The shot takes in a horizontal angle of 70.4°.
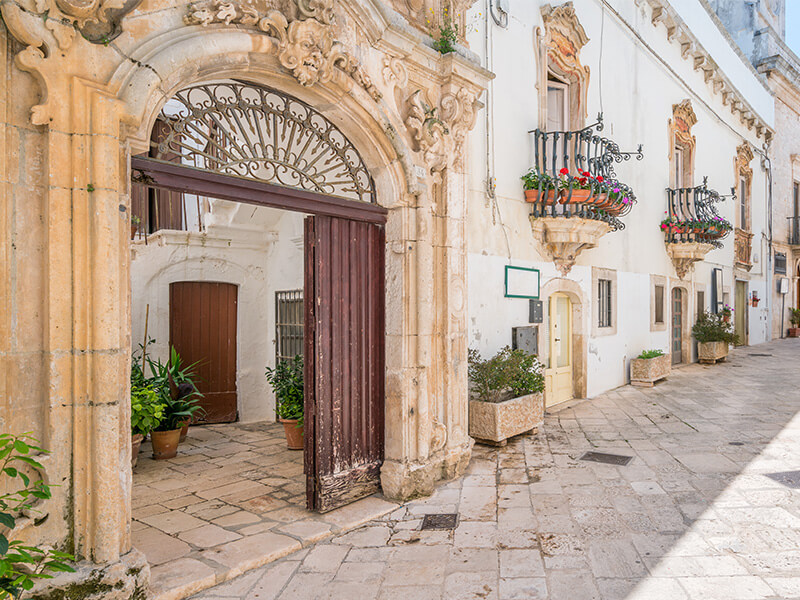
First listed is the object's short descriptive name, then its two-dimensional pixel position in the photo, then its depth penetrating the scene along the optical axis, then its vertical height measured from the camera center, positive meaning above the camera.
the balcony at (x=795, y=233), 19.64 +2.49
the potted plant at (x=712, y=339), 12.70 -0.76
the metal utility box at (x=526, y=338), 6.92 -0.40
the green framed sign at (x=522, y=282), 6.84 +0.30
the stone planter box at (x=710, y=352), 12.67 -1.05
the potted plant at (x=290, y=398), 5.88 -0.96
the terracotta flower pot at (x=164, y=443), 5.62 -1.34
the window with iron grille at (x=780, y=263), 19.11 +1.43
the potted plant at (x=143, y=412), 5.18 -0.95
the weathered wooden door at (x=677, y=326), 12.31 -0.45
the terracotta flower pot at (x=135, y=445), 5.31 -1.29
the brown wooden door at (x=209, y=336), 7.34 -0.37
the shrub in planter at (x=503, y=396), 5.80 -0.97
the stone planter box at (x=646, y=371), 9.59 -1.12
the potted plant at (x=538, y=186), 7.10 +1.52
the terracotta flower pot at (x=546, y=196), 7.16 +1.40
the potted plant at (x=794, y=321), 19.72 -0.57
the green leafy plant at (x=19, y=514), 1.88 -0.83
